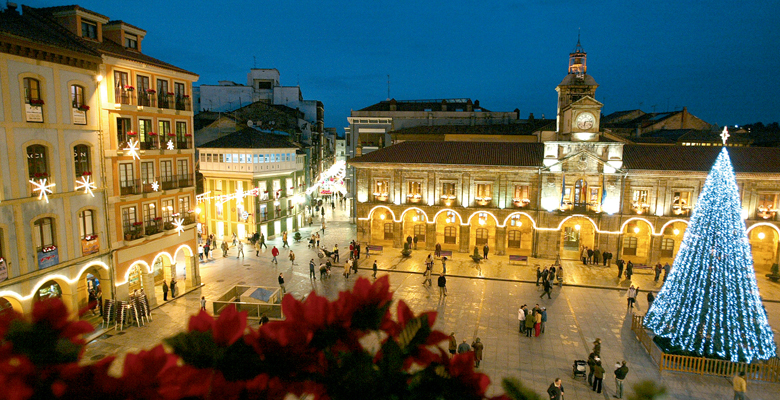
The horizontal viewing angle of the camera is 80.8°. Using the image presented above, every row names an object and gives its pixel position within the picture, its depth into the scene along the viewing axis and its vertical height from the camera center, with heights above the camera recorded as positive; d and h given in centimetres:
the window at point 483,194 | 3884 -297
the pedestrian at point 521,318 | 2219 -767
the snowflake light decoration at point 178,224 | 2617 -384
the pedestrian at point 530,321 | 2159 -762
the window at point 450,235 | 4112 -683
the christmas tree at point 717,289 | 1841 -532
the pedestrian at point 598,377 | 1669 -792
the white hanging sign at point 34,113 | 1872 +182
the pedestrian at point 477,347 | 1810 -748
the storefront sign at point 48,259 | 1944 -438
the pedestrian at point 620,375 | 1648 -772
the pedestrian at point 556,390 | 1499 -757
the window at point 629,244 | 3809 -701
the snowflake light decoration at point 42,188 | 1897 -131
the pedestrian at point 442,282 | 2702 -725
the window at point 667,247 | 3697 -703
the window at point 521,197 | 3828 -316
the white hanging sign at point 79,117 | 2078 +183
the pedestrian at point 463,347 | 1766 -738
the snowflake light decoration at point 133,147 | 2270 +50
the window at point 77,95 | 2072 +280
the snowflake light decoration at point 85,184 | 2086 -124
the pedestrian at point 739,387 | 1560 -771
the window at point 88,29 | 2347 +661
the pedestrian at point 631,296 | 2541 -755
